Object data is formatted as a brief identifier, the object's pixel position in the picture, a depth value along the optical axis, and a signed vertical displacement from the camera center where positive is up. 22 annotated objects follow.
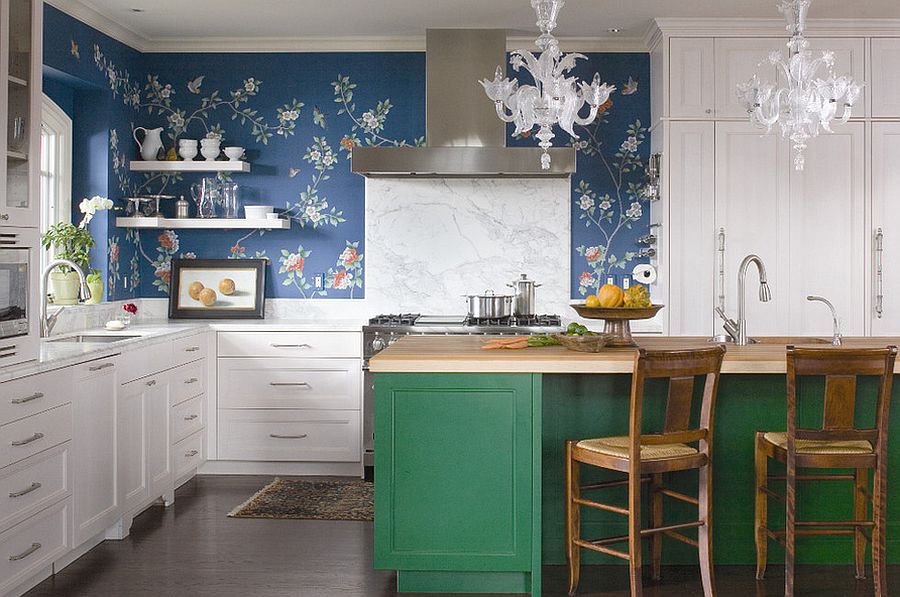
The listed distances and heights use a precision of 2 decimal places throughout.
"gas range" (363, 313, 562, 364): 5.59 -0.14
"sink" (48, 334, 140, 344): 5.04 -0.19
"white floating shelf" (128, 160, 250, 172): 6.18 +0.81
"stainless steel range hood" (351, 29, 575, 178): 5.86 +1.20
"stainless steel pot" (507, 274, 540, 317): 5.93 +0.03
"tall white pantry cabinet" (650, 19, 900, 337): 5.79 +0.62
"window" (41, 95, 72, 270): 5.60 +0.75
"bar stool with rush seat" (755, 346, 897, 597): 3.42 -0.46
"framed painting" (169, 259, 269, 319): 6.33 +0.07
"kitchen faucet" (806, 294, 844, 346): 4.13 -0.13
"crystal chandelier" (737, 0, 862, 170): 3.93 +0.82
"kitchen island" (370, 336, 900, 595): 3.64 -0.57
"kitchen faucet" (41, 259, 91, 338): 4.64 -0.03
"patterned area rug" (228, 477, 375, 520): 4.92 -1.01
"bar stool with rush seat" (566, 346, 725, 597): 3.35 -0.51
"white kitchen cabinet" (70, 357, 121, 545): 3.99 -0.60
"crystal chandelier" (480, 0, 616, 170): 3.79 +0.80
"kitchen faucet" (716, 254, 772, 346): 4.03 -0.05
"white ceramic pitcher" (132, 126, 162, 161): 6.25 +0.96
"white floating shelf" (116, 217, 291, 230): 6.07 +0.47
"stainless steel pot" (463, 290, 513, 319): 5.79 -0.02
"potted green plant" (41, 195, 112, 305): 5.38 +0.29
